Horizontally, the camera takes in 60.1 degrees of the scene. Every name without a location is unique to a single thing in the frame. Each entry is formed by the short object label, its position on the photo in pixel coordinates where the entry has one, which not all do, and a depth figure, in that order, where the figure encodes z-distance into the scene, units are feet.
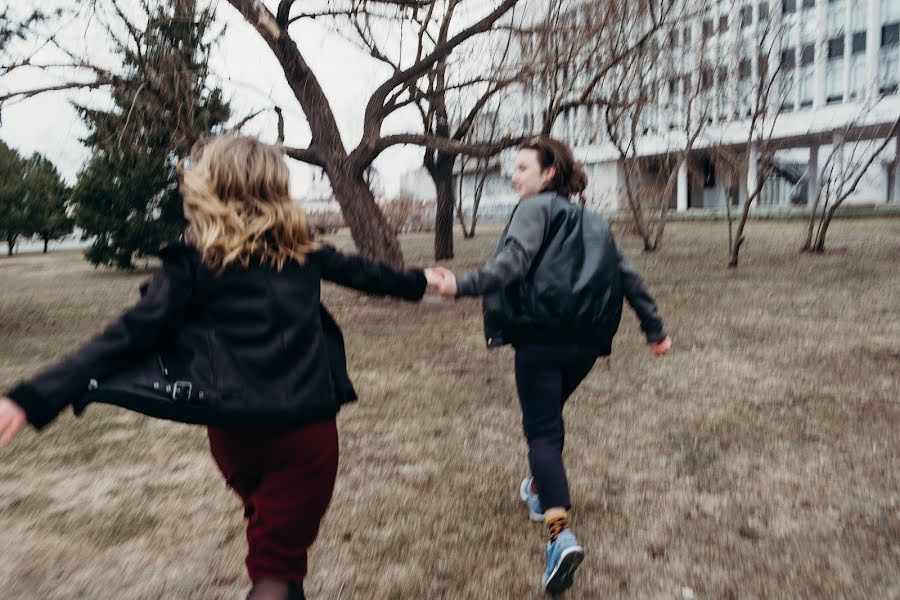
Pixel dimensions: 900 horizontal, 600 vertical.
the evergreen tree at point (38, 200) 141.28
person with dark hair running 9.57
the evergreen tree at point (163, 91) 32.22
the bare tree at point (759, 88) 43.78
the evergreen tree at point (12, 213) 141.06
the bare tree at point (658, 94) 44.06
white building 47.85
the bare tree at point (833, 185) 46.52
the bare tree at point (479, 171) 71.09
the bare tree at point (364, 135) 34.68
